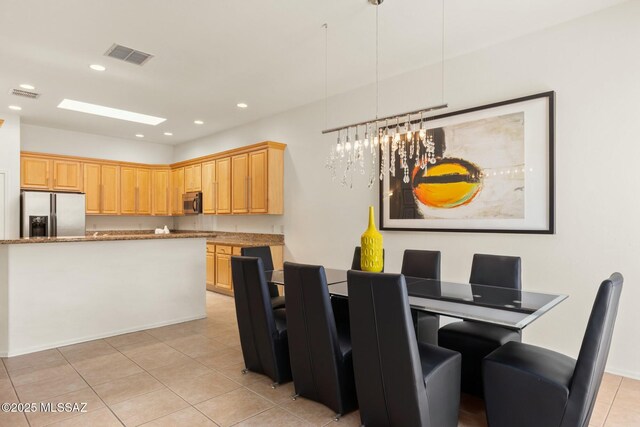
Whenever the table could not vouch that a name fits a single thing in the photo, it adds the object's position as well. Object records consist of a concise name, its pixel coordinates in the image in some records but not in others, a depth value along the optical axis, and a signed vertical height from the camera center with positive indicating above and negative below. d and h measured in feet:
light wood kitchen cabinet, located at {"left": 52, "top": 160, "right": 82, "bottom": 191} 22.00 +2.24
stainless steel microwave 23.73 +0.65
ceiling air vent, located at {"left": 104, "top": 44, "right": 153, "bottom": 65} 12.16 +5.27
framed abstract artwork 11.19 +1.28
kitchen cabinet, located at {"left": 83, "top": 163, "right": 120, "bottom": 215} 23.29 +1.58
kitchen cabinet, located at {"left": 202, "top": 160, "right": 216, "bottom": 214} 22.61 +1.56
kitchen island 11.81 -2.61
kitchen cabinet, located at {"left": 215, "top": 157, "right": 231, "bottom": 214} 21.44 +1.59
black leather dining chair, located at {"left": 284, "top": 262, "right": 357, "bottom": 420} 7.75 -2.81
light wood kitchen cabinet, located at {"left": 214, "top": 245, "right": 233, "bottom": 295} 20.14 -3.08
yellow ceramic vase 9.46 -0.90
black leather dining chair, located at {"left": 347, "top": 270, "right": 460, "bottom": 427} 6.29 -2.71
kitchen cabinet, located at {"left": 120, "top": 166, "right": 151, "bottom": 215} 24.85 +1.50
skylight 18.18 +5.21
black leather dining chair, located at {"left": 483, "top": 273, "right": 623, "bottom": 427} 5.93 -2.83
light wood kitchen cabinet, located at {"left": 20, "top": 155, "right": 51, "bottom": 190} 20.89 +2.27
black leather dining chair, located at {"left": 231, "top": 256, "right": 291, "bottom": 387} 9.18 -2.81
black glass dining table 6.53 -1.78
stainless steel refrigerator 19.63 -0.04
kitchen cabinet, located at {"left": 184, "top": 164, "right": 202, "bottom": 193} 23.89 +2.28
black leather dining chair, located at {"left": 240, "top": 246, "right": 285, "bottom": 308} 12.76 -1.47
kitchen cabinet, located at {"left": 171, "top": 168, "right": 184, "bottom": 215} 25.73 +1.61
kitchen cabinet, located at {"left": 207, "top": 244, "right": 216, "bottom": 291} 21.35 -3.02
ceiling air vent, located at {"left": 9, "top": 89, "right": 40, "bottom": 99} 16.02 +5.16
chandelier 13.61 +2.17
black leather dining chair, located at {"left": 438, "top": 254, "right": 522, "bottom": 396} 8.73 -2.85
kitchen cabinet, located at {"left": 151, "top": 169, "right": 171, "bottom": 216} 26.22 +1.46
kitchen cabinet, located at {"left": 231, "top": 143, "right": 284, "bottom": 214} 18.94 +1.65
